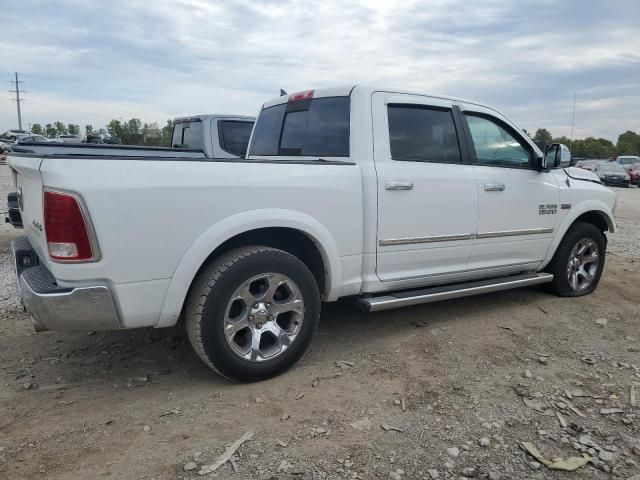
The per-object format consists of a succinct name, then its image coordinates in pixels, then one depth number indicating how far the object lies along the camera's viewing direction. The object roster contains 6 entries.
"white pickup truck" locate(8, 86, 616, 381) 2.71
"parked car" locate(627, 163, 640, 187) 26.91
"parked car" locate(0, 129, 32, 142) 37.24
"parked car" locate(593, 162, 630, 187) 26.08
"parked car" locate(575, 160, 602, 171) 29.09
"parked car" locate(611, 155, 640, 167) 29.48
